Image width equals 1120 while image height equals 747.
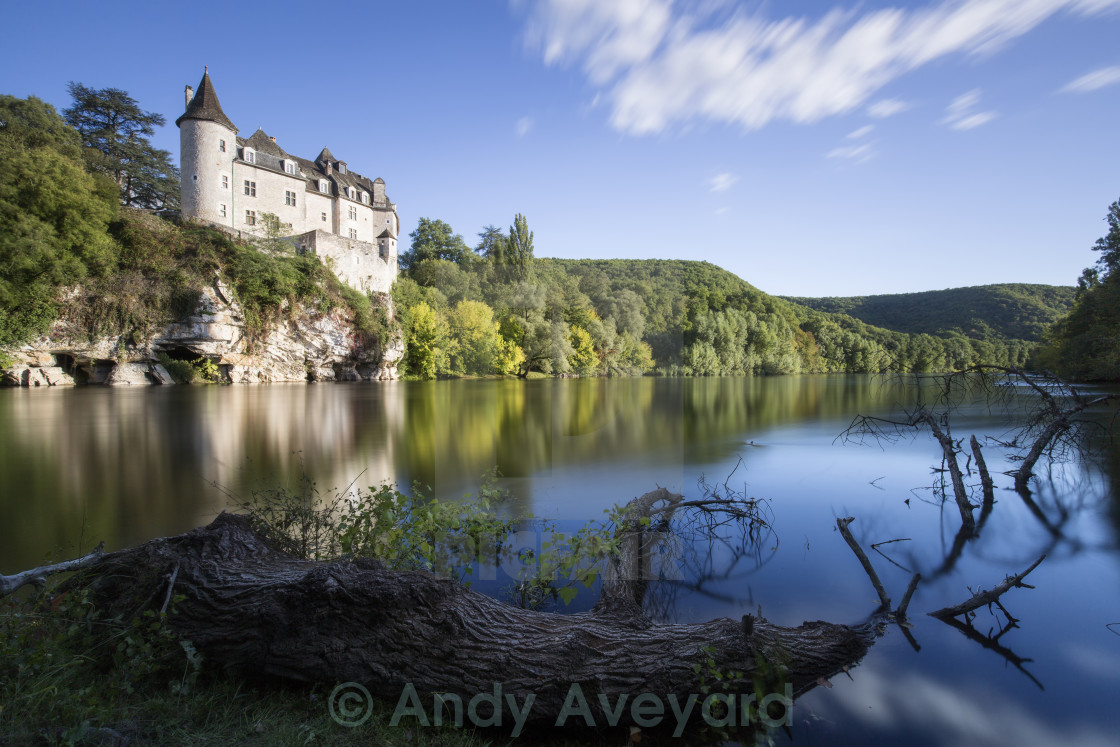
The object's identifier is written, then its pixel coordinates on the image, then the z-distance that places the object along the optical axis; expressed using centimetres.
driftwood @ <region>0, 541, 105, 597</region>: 284
